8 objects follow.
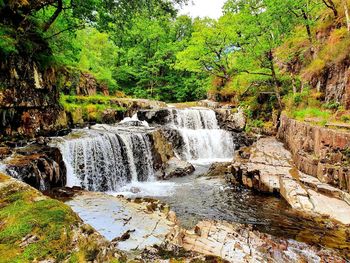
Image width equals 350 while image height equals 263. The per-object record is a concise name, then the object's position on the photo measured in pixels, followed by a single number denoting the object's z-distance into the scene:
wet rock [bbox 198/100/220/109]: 22.70
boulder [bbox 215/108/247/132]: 19.14
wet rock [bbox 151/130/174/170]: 13.62
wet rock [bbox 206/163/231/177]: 12.67
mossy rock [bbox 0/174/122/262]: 2.60
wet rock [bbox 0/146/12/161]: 8.42
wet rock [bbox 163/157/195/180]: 12.74
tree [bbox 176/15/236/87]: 20.18
